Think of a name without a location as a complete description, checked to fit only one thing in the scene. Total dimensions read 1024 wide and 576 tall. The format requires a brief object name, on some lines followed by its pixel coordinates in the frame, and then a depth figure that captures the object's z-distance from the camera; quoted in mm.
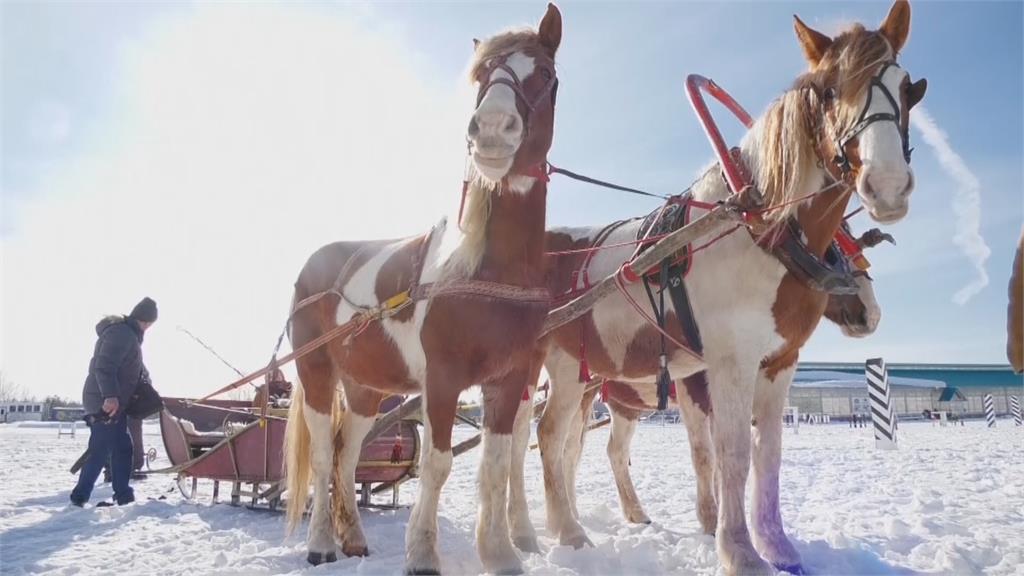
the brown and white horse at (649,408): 4070
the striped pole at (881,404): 13234
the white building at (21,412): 46038
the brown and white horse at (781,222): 2994
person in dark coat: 6828
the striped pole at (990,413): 30442
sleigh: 6062
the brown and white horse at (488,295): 3188
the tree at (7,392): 82700
